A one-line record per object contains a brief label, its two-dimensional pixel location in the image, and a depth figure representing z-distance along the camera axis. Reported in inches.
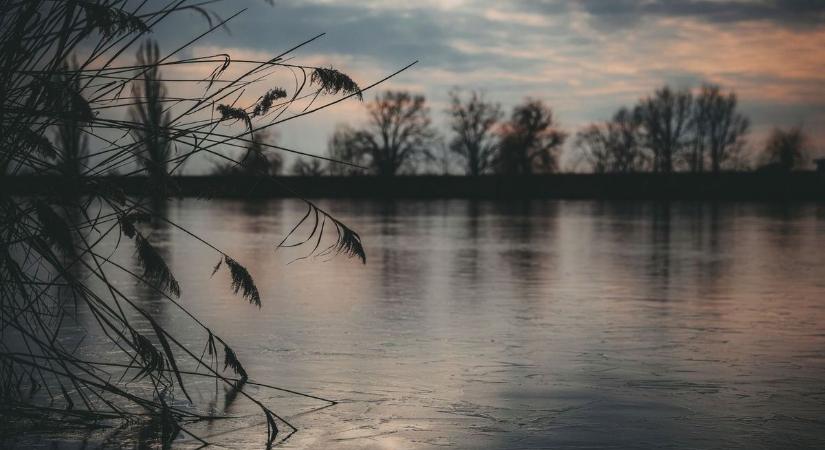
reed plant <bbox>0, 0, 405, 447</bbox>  191.9
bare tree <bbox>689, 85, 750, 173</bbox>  4303.6
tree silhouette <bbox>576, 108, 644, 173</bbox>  4490.7
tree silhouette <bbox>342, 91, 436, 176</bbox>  4160.9
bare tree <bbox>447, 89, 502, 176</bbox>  4328.2
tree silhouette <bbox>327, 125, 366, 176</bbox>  4127.7
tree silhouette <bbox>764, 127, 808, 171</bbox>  4173.2
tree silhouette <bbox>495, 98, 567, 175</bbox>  4072.3
